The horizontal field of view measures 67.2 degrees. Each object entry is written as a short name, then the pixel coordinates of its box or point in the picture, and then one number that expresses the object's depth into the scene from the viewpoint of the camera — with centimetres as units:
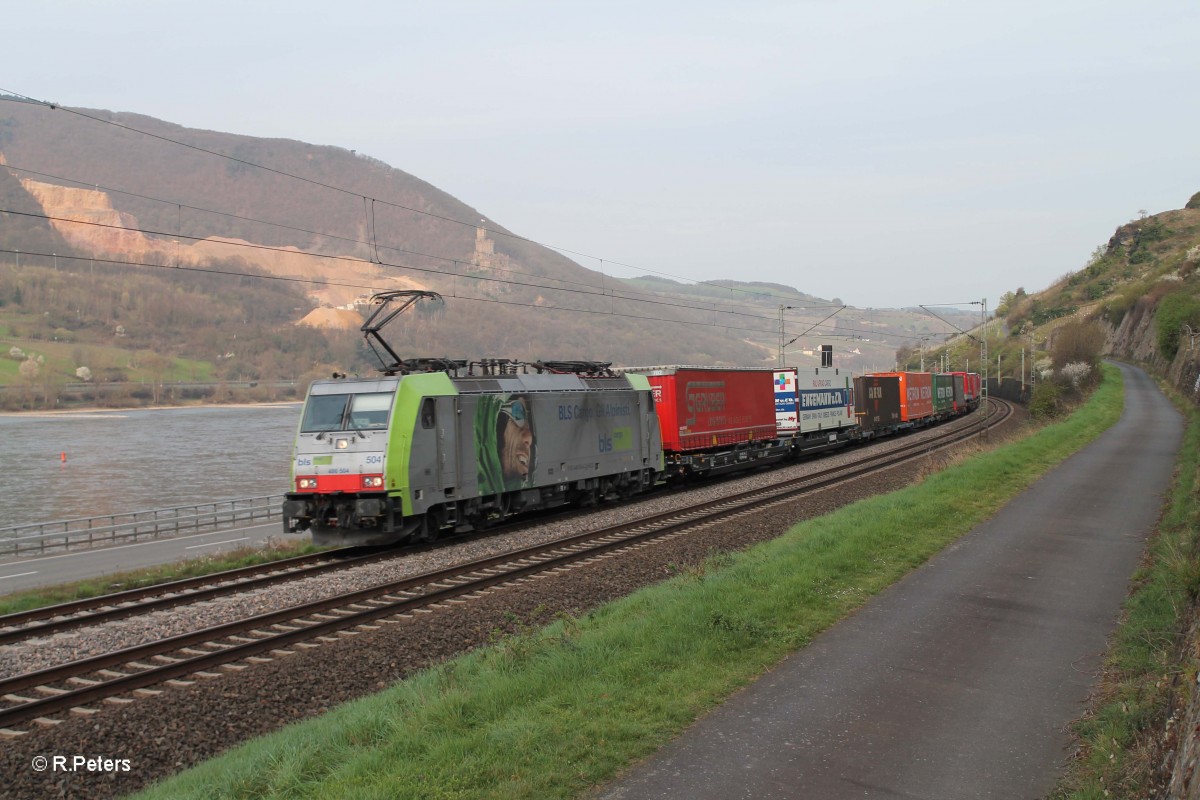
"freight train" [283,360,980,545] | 1616
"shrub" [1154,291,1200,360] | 5822
